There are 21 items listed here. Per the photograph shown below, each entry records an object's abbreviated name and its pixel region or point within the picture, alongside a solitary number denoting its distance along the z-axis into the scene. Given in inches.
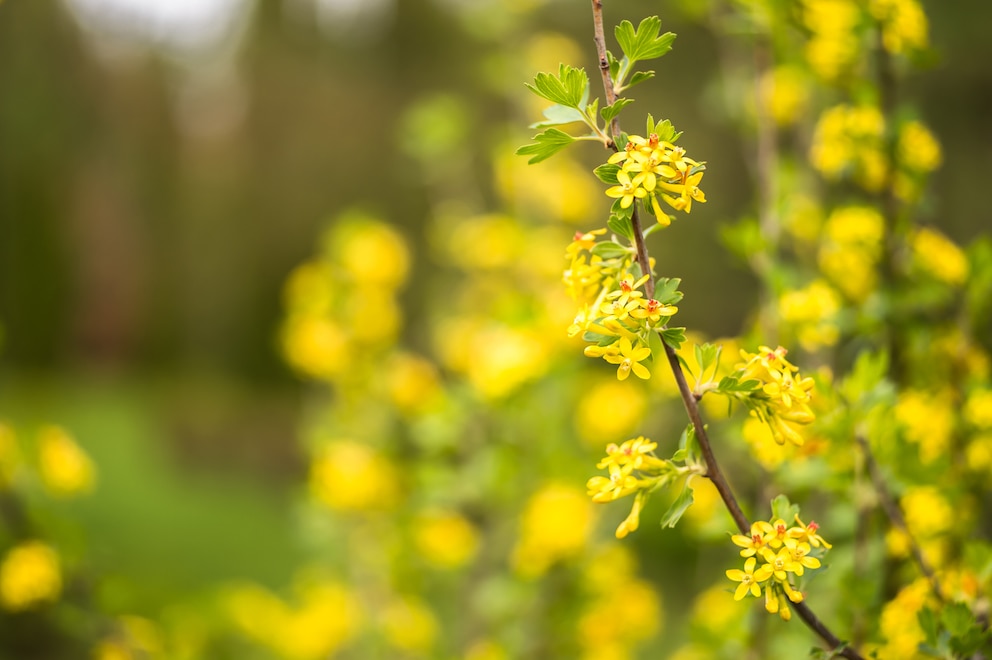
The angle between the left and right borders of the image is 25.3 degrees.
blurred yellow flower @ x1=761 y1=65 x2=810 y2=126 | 33.5
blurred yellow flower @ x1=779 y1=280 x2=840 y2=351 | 27.2
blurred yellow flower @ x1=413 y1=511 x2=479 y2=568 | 40.9
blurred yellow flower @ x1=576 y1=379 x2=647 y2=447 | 35.8
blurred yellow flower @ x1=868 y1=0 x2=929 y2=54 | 26.6
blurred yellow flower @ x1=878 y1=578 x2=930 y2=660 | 24.8
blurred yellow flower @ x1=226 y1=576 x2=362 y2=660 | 42.3
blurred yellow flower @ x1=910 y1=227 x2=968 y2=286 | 27.9
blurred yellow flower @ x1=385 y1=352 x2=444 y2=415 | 45.5
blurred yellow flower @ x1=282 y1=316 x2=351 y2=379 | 43.9
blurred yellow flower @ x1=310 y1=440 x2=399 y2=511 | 40.7
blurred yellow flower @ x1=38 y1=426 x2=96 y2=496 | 35.2
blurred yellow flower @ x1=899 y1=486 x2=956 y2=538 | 26.8
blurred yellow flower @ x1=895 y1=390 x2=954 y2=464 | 27.3
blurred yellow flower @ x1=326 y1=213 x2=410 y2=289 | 43.0
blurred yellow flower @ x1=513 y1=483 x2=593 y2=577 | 33.8
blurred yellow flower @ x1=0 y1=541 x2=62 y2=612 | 33.1
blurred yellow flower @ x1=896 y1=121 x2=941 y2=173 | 27.5
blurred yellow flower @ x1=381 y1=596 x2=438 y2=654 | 41.2
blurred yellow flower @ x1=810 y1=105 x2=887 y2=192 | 27.4
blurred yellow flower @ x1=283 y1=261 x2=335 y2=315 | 43.7
